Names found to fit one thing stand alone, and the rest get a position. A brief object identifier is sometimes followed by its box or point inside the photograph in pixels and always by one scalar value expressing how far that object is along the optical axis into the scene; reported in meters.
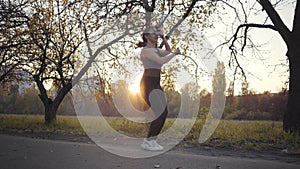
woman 5.88
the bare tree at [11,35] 12.75
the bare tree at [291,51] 9.03
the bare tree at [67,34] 11.33
